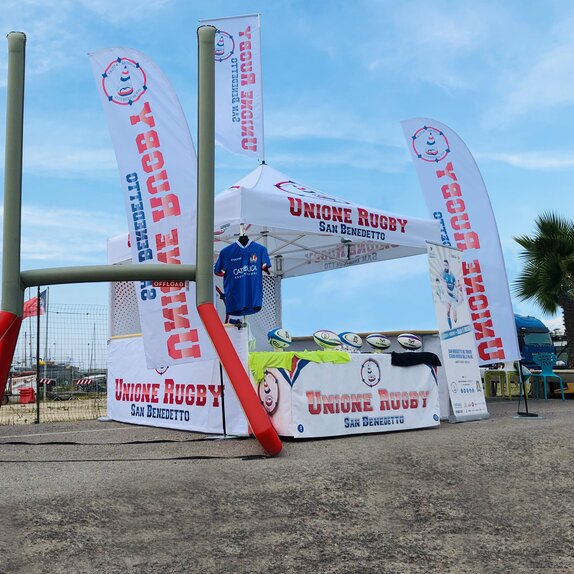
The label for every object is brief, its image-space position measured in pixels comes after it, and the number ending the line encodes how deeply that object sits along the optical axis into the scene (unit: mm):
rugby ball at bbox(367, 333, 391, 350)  8617
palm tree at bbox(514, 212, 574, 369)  20109
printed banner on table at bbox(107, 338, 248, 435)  8195
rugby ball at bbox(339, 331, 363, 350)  8336
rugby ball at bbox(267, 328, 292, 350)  8273
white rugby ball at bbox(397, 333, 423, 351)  8867
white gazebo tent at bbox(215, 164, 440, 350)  8258
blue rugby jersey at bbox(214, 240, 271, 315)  8156
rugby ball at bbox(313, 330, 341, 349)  8289
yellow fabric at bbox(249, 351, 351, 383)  7553
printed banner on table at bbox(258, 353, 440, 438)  7492
